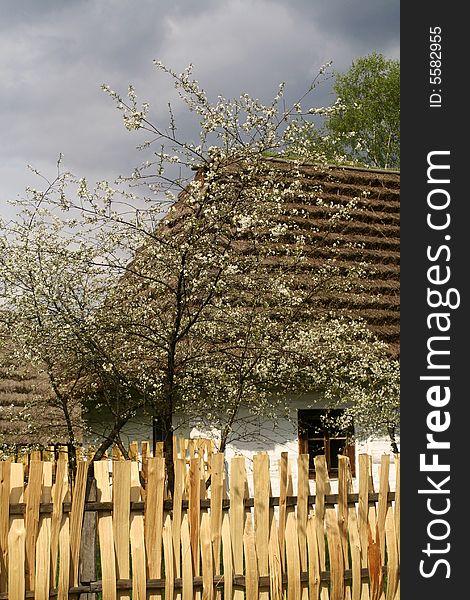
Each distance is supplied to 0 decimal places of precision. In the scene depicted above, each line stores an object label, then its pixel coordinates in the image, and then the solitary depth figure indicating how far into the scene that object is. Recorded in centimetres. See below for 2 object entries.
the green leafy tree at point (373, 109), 2420
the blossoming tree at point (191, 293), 603
